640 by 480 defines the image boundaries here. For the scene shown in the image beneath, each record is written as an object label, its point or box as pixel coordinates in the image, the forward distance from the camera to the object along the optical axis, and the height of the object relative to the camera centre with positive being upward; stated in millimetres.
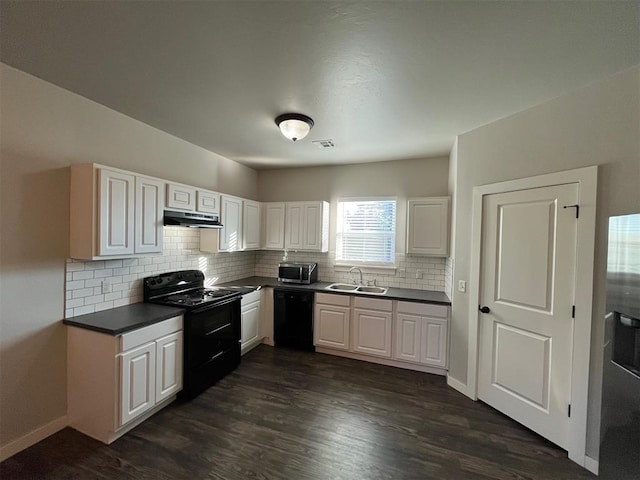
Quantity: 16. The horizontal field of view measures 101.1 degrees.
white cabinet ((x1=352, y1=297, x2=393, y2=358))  3389 -1163
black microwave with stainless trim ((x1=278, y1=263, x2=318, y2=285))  4031 -574
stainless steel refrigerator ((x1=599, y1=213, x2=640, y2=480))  1234 -573
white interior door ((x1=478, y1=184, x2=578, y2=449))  2072 -565
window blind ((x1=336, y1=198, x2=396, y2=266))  4062 +98
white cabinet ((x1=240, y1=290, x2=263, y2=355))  3533 -1227
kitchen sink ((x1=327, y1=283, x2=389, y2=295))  3820 -765
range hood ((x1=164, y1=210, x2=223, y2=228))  2741 +150
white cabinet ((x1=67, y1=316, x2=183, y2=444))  2021 -1196
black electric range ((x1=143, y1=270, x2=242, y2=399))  2602 -981
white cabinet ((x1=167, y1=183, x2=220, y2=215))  2793 +392
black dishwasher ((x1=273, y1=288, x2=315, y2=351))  3775 -1217
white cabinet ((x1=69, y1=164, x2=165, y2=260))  2119 +154
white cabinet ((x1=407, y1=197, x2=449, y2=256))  3432 +172
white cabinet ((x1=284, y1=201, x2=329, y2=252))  4117 +152
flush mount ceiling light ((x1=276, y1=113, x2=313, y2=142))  2463 +1059
